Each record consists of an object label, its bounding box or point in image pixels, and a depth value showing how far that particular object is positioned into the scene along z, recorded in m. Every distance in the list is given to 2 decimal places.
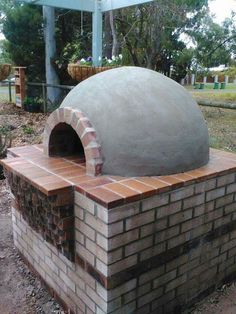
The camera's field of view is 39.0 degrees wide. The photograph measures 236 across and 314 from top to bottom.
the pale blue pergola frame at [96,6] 6.24
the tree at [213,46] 10.16
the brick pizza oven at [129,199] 2.09
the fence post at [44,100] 9.28
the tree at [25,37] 9.04
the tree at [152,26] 11.60
